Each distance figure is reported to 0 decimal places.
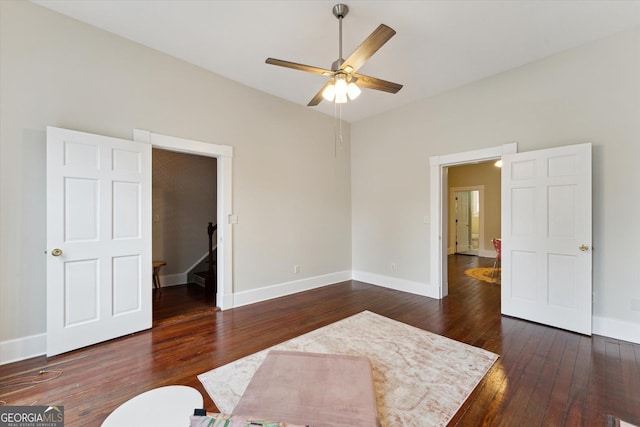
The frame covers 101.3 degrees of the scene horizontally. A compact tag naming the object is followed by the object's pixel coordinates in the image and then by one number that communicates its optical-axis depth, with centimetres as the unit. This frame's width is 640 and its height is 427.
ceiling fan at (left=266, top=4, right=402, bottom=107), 217
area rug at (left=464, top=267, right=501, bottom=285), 528
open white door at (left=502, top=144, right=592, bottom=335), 295
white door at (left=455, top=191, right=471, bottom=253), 903
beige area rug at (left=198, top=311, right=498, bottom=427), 181
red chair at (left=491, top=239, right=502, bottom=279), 521
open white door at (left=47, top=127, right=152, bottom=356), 249
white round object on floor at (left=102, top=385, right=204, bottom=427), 131
